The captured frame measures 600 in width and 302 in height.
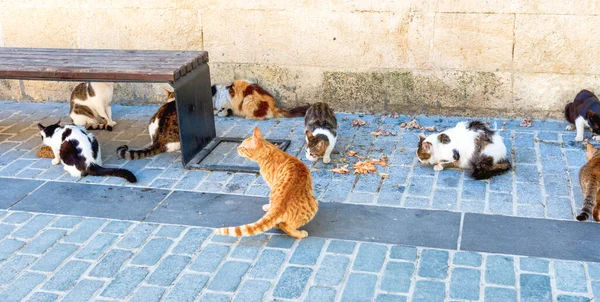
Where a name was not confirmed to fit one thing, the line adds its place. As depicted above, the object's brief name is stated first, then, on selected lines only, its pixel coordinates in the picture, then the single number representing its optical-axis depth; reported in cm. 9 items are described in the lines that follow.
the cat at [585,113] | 630
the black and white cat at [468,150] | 586
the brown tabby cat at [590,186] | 496
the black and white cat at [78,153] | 611
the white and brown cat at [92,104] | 730
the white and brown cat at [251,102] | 760
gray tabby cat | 621
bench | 612
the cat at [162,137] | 661
